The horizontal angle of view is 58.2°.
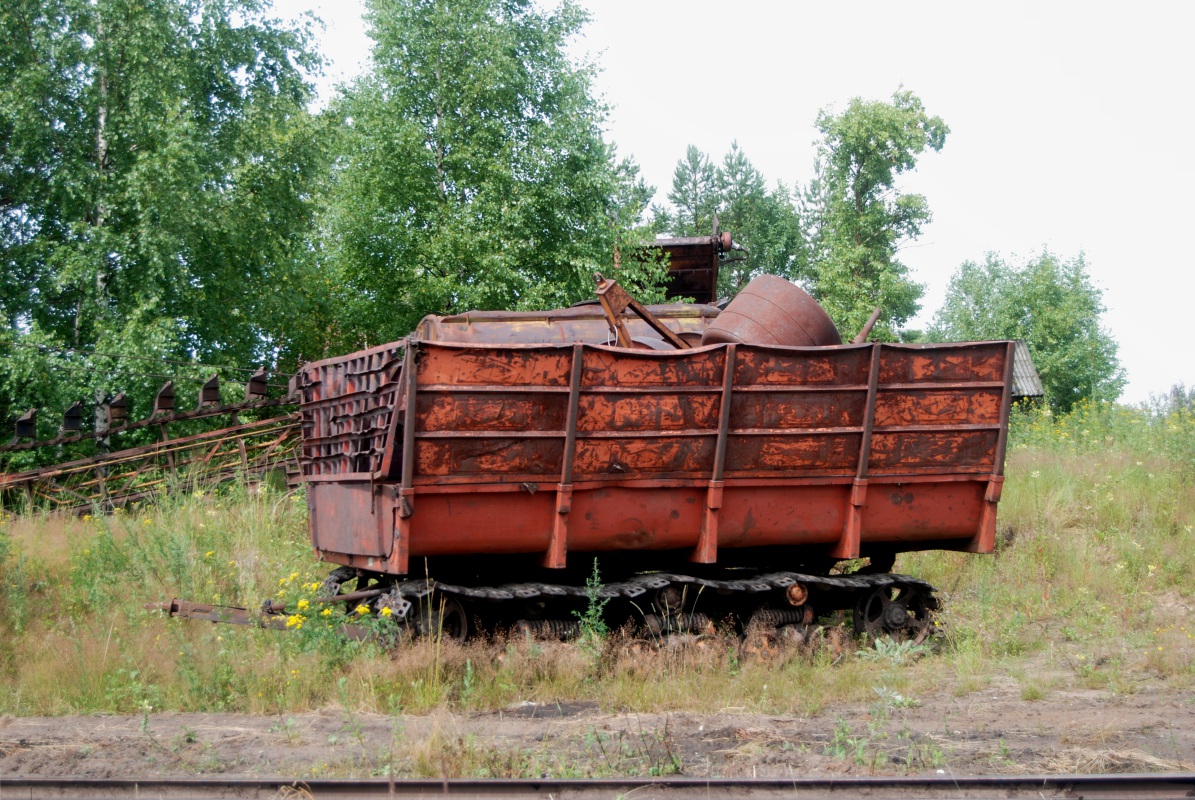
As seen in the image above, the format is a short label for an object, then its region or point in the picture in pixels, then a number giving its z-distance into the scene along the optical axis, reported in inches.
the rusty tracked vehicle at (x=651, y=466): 284.7
